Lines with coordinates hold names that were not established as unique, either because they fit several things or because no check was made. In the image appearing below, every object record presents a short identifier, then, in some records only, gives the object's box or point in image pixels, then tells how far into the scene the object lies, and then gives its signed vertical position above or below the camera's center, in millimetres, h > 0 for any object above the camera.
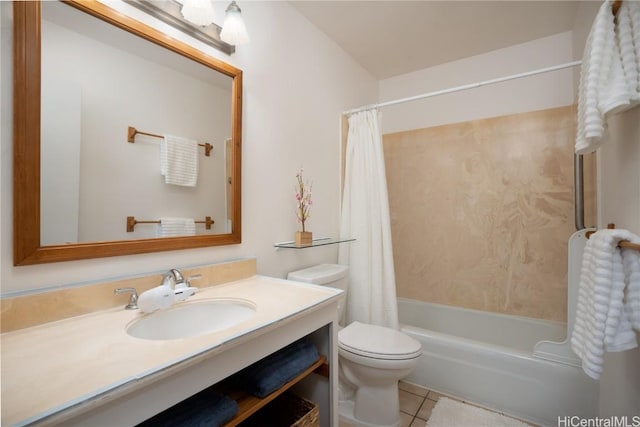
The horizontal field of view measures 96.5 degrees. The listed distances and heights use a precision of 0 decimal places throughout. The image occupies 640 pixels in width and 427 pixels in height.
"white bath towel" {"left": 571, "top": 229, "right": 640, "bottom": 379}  878 -284
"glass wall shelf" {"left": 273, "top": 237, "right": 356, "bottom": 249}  1723 -183
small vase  1741 -139
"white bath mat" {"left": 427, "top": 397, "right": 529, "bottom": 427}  1598 -1168
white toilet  1456 -793
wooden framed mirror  856 +184
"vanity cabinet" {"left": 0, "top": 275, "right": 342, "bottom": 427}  548 -343
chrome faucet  1140 -245
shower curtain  2039 -102
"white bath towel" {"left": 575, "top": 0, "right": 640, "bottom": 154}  921 +492
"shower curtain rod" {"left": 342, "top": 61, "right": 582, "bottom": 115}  1594 +826
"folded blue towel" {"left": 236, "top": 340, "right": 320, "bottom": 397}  987 -568
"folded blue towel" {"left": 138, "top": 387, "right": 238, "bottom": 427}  790 -566
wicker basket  1201 -857
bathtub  1530 -944
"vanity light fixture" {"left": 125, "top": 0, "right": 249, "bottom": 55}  1183 +860
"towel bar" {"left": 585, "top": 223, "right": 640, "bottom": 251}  843 -93
